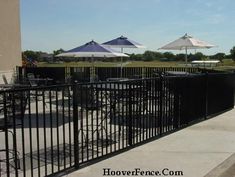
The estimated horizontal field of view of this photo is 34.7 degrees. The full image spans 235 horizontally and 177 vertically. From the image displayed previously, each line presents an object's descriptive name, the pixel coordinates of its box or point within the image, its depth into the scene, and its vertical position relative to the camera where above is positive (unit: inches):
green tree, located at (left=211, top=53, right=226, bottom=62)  5079.7 +40.6
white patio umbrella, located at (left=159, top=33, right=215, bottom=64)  670.5 +27.9
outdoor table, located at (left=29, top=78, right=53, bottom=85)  611.7 -37.3
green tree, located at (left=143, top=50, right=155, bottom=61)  4039.9 +32.9
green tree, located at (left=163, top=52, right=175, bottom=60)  4381.4 +35.0
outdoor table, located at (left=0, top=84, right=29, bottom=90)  500.3 -36.3
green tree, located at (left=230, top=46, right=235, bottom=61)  4805.6 +89.6
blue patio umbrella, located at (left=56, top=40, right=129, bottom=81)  525.0 +11.2
